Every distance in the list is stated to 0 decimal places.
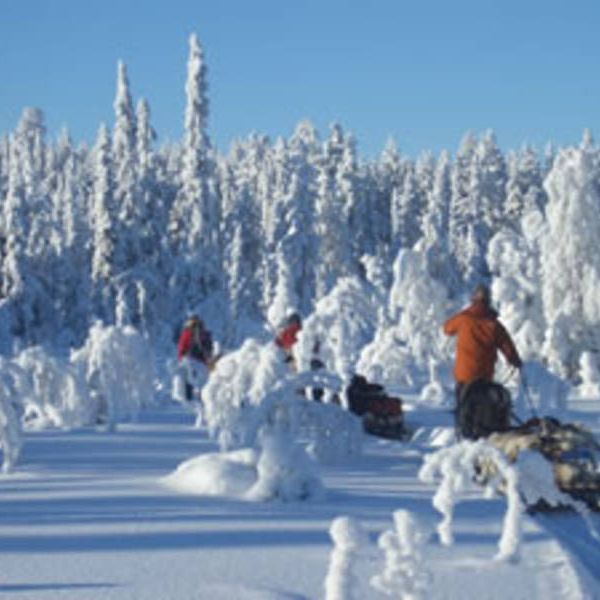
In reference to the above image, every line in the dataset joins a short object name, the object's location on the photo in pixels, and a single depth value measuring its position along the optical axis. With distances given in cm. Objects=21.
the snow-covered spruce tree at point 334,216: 6395
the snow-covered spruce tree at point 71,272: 5691
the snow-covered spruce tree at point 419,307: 3073
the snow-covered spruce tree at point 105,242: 5219
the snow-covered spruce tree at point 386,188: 8506
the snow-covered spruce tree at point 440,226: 6259
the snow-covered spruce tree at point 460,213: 7512
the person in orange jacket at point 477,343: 1123
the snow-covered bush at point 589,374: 2338
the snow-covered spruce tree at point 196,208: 5338
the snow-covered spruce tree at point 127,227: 5172
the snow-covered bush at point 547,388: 1552
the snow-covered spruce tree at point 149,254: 5134
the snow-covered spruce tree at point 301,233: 5778
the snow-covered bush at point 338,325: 1594
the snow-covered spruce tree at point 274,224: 6088
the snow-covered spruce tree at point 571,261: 2684
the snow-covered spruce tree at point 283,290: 3919
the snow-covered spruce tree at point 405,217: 8225
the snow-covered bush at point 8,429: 935
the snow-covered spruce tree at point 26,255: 5119
